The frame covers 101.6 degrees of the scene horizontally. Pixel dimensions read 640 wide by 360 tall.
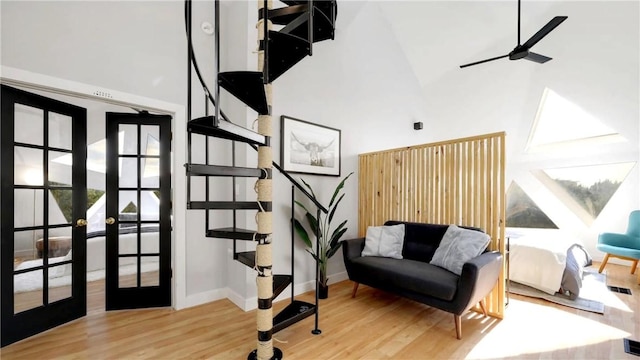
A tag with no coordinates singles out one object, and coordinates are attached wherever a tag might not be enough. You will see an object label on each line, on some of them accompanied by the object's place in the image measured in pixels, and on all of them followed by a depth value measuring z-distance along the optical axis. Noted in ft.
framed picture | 10.00
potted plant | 9.74
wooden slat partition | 8.30
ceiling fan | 7.39
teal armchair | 12.07
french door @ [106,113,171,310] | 8.52
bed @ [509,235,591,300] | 9.51
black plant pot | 9.71
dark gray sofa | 6.97
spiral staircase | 4.82
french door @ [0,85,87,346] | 6.55
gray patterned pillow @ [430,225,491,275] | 7.77
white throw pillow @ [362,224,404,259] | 9.80
